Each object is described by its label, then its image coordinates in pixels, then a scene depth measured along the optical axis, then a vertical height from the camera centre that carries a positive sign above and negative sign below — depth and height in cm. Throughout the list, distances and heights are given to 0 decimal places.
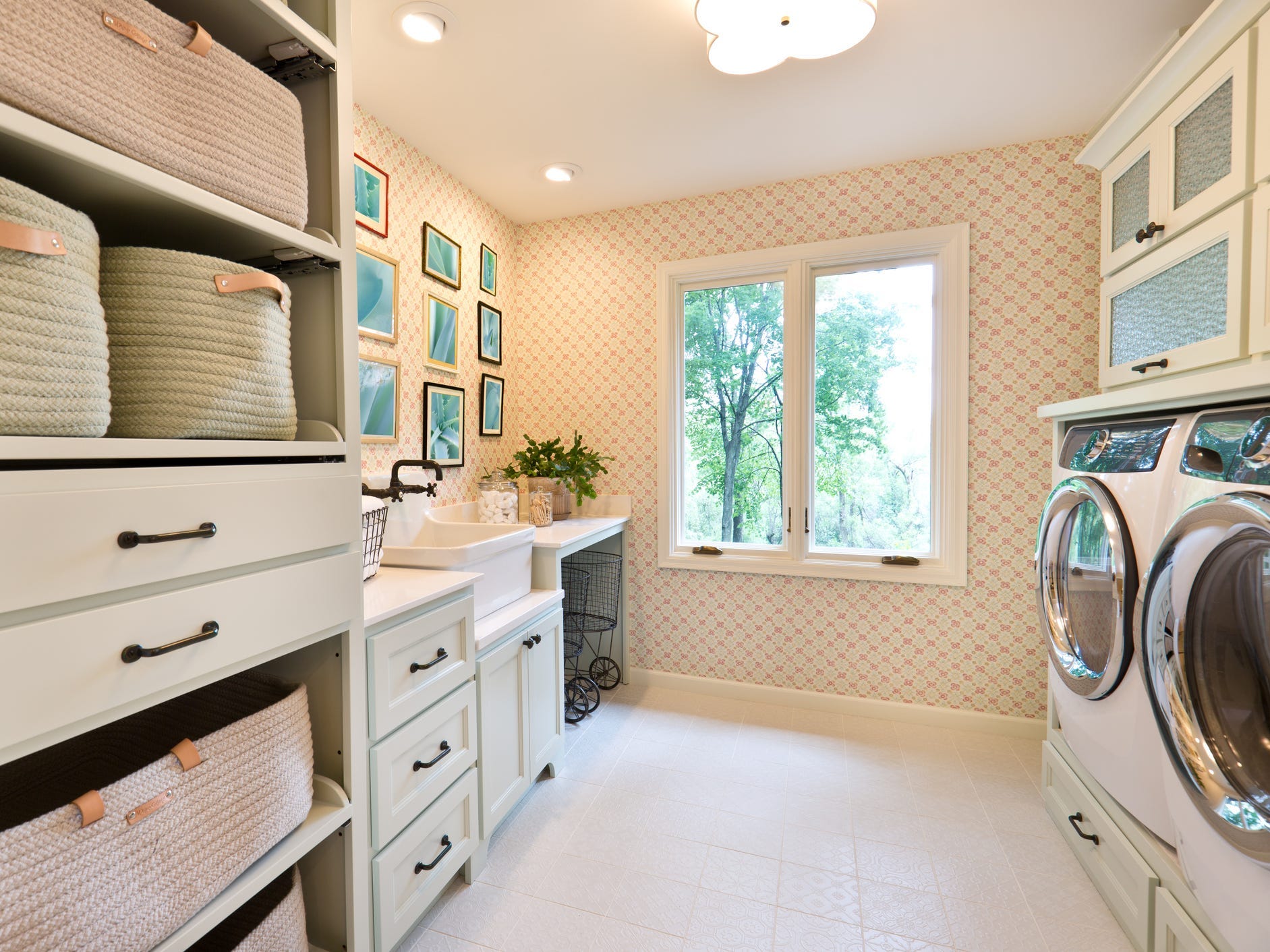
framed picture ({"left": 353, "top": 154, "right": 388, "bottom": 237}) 205 +98
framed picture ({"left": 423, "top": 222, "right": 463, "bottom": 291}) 241 +90
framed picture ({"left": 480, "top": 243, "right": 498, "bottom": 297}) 283 +96
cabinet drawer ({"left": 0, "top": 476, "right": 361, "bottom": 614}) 67 -10
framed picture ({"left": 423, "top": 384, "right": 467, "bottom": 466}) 244 +18
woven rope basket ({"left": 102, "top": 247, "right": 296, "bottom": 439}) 88 +18
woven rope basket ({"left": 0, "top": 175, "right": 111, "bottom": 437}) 67 +17
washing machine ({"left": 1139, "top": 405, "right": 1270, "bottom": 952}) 93 -36
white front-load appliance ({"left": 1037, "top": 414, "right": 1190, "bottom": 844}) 123 -31
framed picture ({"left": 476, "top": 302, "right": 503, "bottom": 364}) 282 +66
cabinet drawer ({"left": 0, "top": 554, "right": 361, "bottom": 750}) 67 -25
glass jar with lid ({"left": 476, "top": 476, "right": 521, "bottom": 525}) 249 -16
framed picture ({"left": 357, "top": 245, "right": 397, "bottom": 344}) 207 +63
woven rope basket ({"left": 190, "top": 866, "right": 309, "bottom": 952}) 98 -84
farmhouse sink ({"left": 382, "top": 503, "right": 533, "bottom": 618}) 167 -27
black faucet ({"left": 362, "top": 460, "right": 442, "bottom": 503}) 192 -8
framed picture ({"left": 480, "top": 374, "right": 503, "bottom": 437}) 285 +30
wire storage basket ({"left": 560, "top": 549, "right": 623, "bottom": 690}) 302 -76
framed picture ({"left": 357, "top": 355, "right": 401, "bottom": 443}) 209 +25
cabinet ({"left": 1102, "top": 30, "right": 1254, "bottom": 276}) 134 +82
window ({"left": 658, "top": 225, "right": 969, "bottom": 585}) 256 +27
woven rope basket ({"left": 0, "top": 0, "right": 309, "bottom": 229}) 70 +53
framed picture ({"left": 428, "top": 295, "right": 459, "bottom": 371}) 245 +57
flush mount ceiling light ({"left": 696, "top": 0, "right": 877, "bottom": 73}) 147 +117
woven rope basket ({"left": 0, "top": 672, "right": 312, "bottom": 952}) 70 -54
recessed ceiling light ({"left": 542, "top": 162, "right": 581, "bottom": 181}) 253 +131
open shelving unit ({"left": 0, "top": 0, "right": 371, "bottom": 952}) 94 +21
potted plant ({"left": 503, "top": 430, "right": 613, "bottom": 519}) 274 -1
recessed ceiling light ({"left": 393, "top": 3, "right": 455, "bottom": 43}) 164 +129
